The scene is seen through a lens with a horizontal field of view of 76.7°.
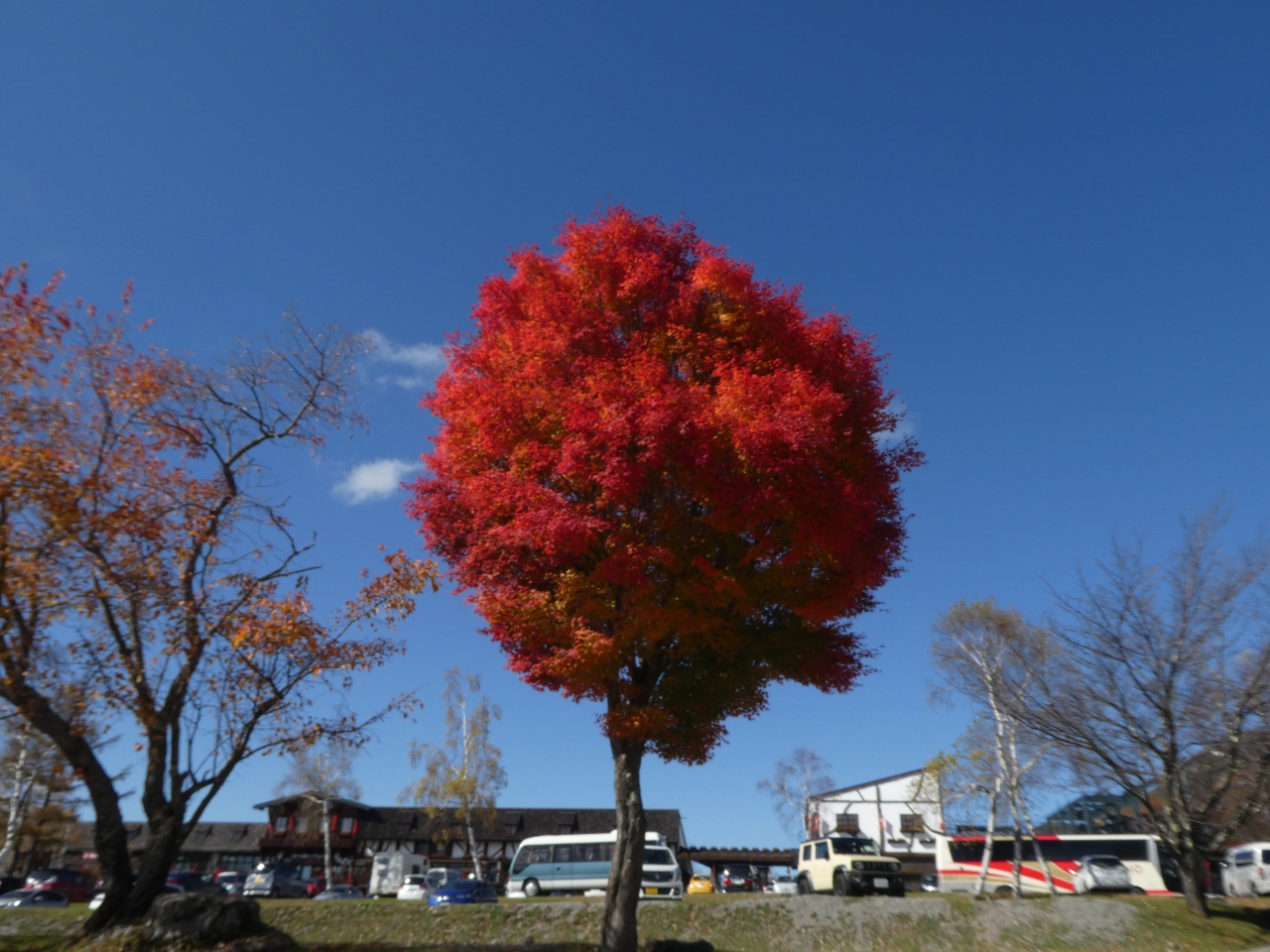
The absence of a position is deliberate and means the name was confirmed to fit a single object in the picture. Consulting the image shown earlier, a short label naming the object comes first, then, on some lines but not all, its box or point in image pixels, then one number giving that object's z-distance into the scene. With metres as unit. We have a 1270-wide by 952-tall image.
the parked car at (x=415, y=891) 35.74
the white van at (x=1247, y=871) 32.91
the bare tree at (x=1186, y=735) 18.20
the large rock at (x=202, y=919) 10.30
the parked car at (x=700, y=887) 38.44
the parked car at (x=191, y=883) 32.47
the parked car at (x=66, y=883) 34.00
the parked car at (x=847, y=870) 25.61
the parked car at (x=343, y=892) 37.91
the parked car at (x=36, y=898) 29.62
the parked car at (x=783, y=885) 42.27
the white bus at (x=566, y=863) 31.39
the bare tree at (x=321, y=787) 46.66
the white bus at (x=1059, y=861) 32.22
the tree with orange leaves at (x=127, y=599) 10.26
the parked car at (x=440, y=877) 37.91
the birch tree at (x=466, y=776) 46.03
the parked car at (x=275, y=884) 38.25
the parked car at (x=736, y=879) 47.56
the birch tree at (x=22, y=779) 31.81
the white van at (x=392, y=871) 46.06
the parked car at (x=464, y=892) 30.48
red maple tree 11.92
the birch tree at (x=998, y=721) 27.27
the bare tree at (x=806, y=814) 55.91
